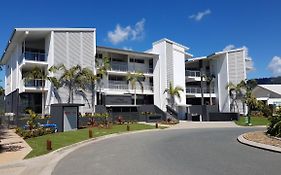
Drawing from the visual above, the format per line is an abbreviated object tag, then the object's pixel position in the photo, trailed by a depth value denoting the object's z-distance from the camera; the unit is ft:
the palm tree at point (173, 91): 98.65
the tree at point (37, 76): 74.11
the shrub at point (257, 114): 105.80
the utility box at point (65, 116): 58.63
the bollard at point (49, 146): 34.68
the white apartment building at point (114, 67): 77.59
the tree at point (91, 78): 80.38
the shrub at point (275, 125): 43.24
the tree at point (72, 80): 77.73
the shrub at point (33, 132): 48.52
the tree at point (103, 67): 84.97
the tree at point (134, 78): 94.12
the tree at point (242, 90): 106.89
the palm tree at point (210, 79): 115.13
